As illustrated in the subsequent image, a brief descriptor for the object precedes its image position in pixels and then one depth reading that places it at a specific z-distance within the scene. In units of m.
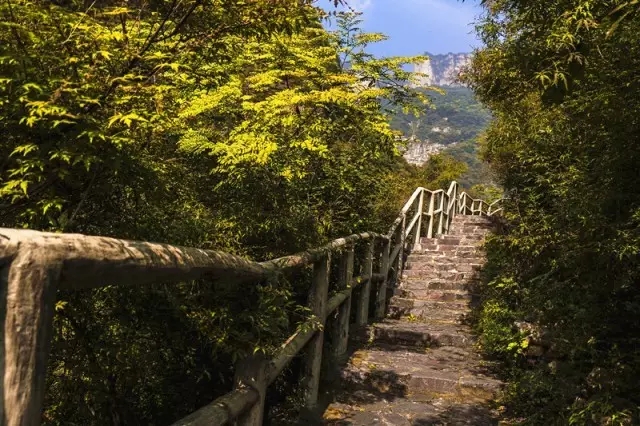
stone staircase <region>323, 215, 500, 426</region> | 4.05
